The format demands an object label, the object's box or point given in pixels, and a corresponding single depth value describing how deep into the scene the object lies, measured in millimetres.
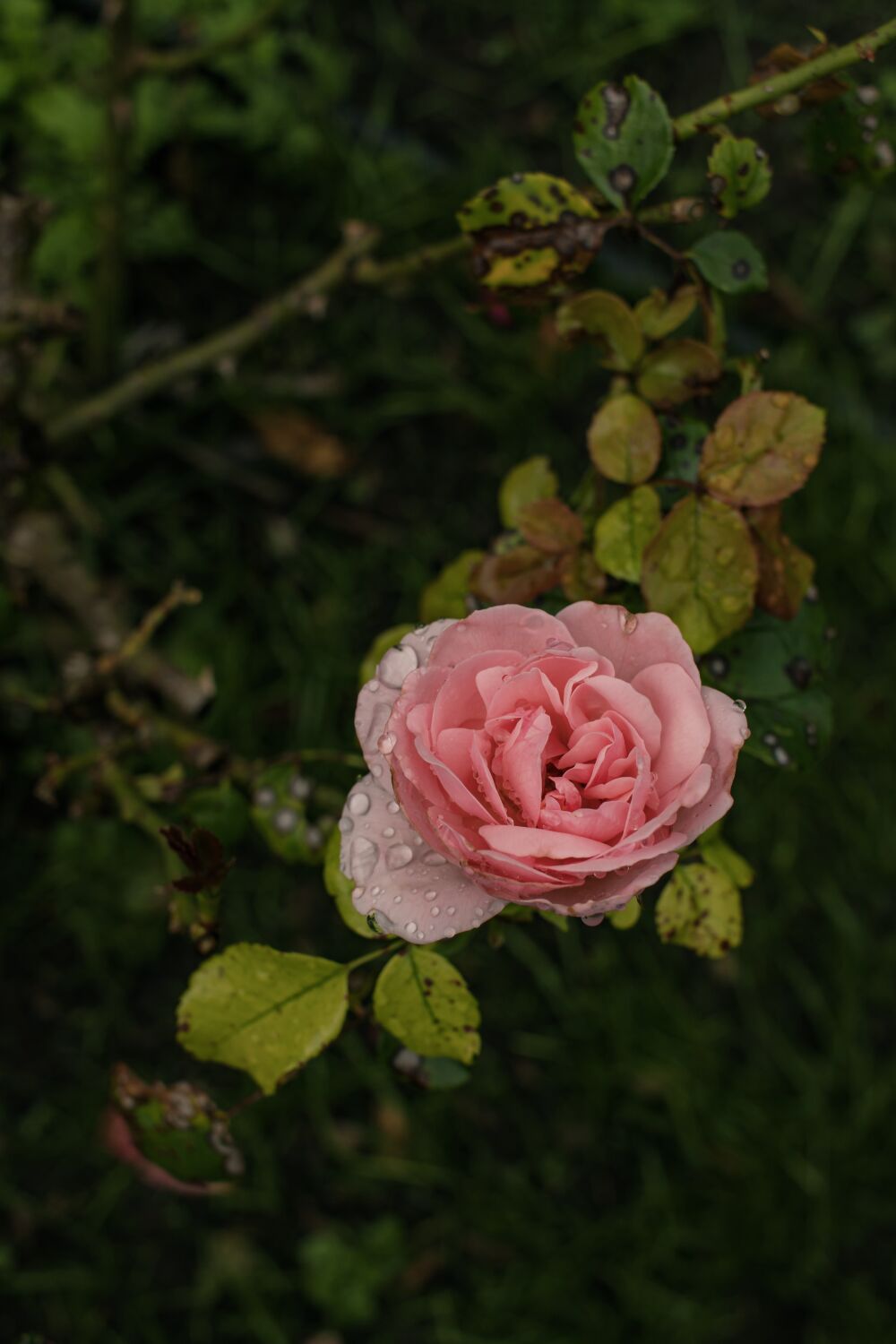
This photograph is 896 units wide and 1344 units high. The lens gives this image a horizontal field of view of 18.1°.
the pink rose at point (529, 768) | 617
